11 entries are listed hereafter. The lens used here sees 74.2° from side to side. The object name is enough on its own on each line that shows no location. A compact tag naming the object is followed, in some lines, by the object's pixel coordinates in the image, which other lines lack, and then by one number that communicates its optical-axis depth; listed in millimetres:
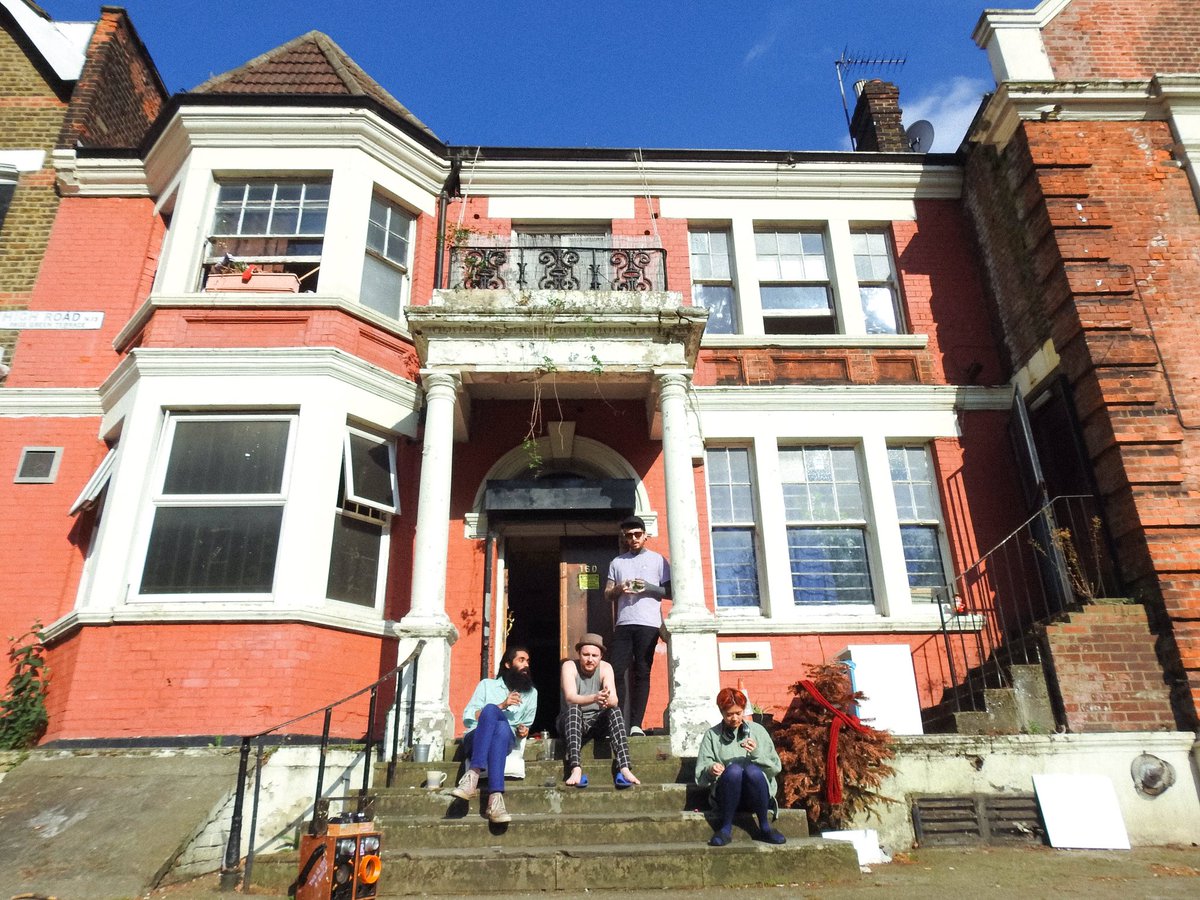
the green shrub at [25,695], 7305
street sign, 9484
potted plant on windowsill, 8977
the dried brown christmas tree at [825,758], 5867
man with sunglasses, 6941
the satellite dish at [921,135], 12992
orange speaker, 4320
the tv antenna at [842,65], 14811
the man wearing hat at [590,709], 5852
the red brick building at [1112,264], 7238
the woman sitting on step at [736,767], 5133
